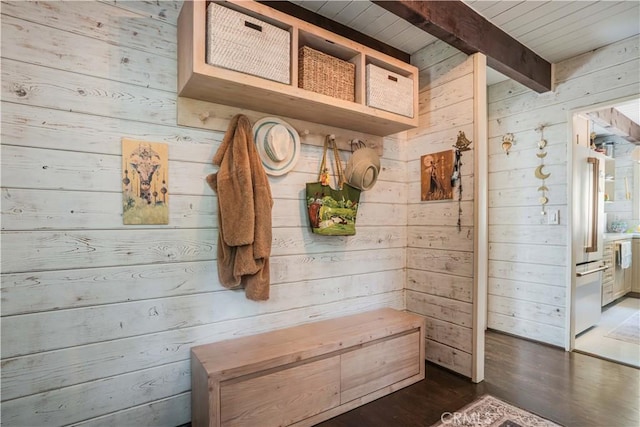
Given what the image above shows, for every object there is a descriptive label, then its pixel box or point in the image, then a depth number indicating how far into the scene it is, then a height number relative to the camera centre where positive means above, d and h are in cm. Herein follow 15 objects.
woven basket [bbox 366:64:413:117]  200 +78
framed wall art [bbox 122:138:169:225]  157 +15
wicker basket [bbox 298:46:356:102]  179 +80
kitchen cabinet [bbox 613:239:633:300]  421 -93
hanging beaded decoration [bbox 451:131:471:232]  223 +33
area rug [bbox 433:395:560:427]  170 -111
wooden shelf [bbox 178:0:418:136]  146 +63
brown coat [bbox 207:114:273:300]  166 +0
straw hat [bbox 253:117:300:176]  188 +40
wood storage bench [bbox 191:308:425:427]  149 -84
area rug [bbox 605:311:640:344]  292 -114
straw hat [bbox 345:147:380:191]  212 +29
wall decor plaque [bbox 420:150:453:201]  232 +28
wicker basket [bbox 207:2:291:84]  146 +80
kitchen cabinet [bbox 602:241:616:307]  387 -74
